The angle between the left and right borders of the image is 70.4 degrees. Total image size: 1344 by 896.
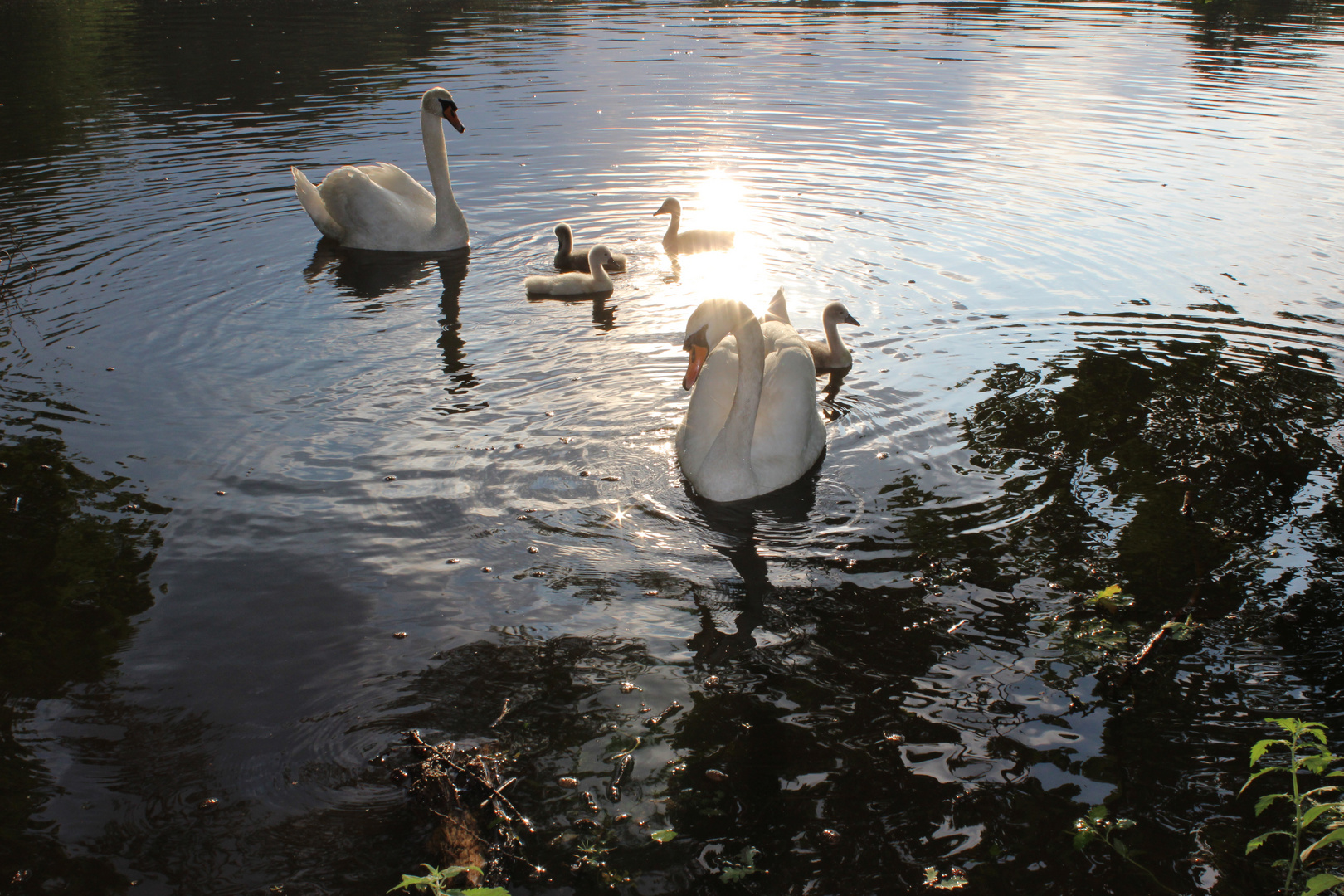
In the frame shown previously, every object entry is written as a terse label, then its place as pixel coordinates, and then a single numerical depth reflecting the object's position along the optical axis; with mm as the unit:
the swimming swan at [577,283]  10469
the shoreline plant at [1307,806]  2893
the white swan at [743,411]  6395
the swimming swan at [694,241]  11906
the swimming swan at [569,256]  11352
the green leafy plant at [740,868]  3576
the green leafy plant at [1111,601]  5123
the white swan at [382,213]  12000
